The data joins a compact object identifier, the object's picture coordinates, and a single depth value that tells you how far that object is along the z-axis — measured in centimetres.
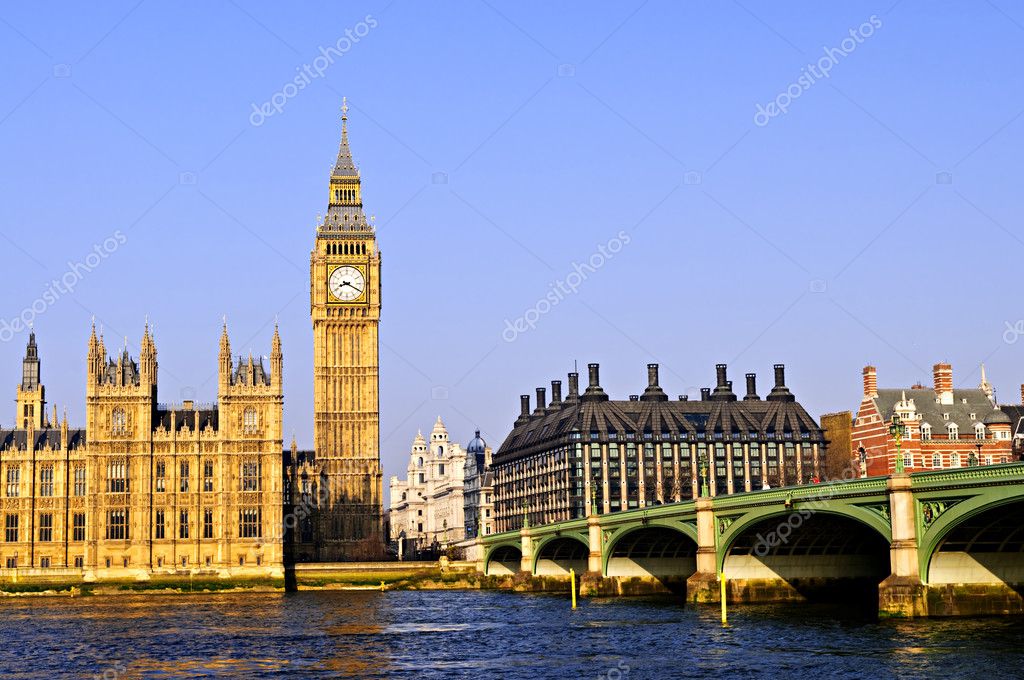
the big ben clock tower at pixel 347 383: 18000
